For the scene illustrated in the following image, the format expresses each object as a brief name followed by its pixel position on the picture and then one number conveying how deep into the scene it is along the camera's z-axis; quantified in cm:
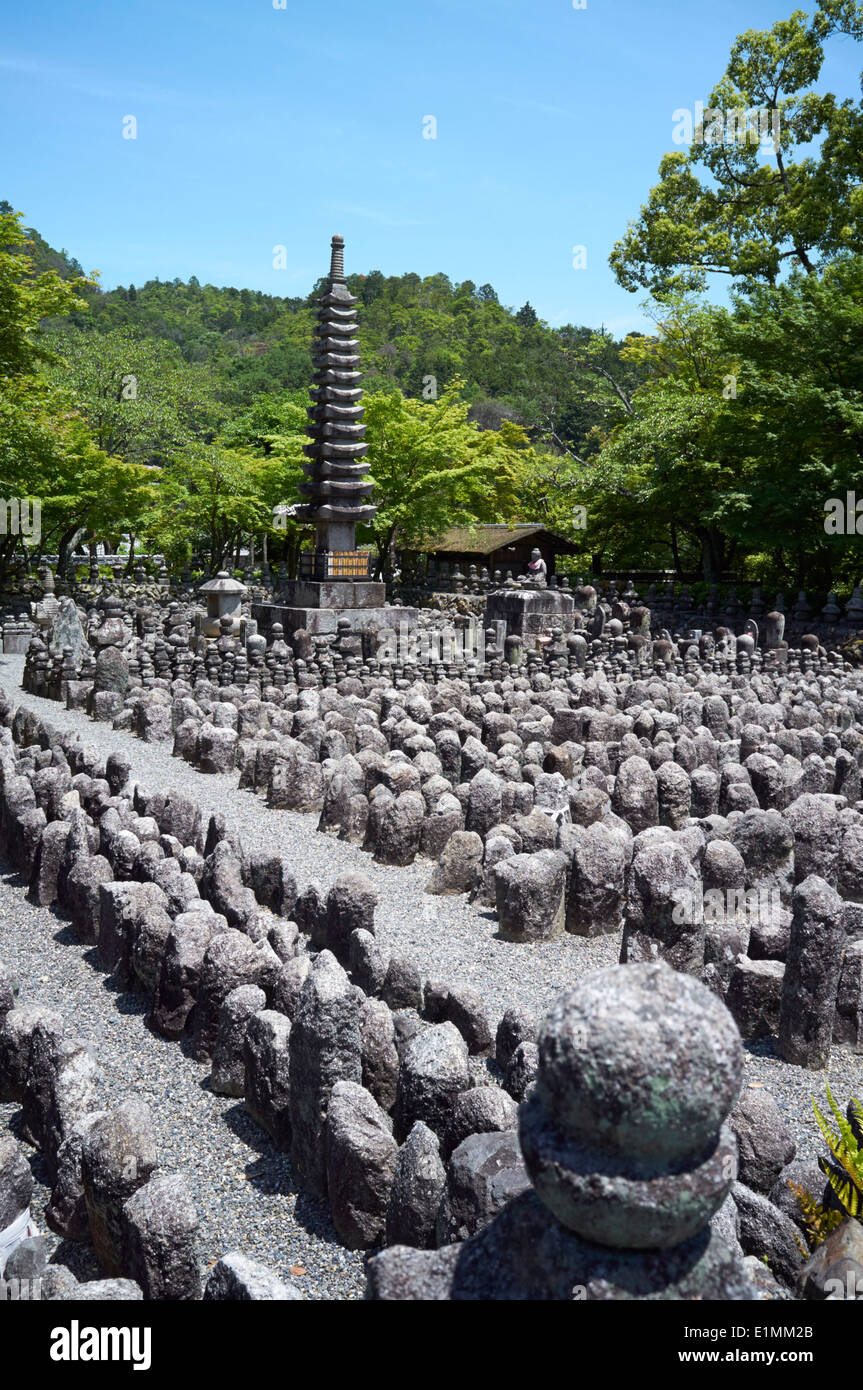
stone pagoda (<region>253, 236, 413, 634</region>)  2247
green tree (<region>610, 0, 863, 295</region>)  2891
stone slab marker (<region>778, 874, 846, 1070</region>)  579
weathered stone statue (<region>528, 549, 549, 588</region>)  2211
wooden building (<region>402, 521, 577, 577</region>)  3147
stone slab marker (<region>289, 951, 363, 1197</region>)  468
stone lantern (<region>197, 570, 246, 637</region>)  2008
